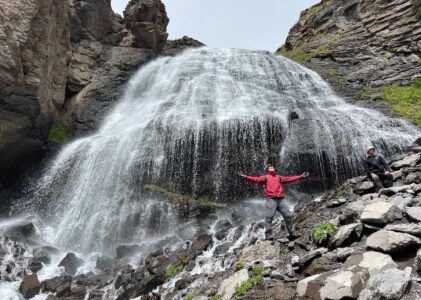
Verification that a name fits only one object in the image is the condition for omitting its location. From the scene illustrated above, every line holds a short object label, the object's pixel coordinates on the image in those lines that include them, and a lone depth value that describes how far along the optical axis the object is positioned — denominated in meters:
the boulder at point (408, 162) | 12.37
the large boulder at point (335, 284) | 5.38
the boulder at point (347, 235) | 7.38
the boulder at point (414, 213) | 6.85
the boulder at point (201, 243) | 12.52
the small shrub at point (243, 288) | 7.14
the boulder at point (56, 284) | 12.34
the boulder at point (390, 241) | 5.98
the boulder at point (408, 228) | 6.17
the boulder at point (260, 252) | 8.80
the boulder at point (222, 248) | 12.14
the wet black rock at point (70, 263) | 13.94
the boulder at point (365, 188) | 11.26
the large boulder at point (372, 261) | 5.66
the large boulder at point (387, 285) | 4.86
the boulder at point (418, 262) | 5.32
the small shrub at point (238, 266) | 8.79
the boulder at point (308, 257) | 7.12
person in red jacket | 9.65
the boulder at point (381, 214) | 7.30
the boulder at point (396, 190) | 9.31
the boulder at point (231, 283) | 7.46
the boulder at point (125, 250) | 14.75
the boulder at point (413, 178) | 10.61
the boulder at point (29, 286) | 12.23
